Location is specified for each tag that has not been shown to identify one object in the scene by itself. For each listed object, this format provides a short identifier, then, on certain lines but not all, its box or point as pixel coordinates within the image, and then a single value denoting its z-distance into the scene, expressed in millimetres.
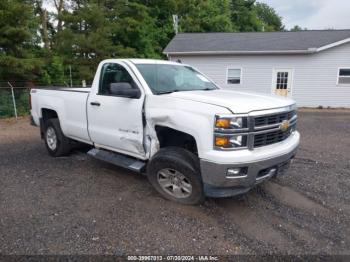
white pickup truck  3279
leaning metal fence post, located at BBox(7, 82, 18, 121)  11976
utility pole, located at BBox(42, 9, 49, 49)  21938
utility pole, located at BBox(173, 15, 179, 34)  25639
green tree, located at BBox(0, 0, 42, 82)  12266
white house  16188
